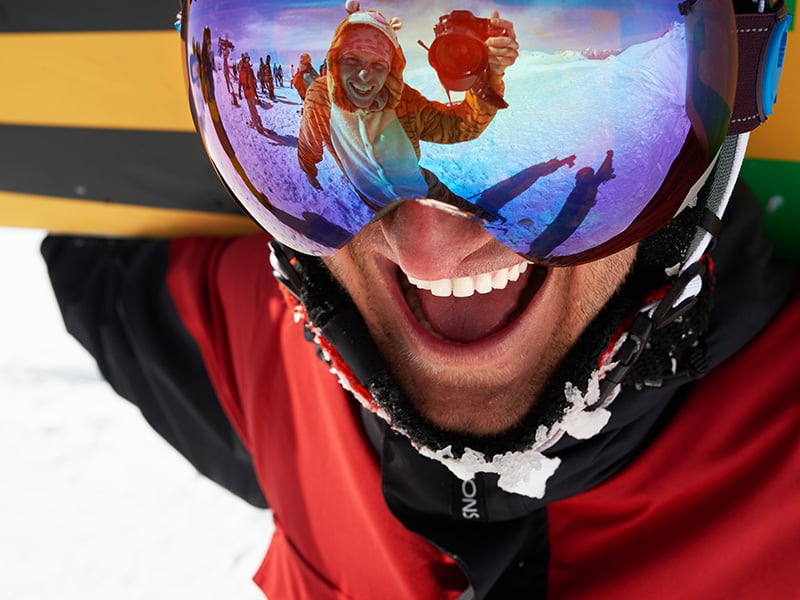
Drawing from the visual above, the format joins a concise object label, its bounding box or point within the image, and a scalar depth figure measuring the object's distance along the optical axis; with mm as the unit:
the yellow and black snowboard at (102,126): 440
